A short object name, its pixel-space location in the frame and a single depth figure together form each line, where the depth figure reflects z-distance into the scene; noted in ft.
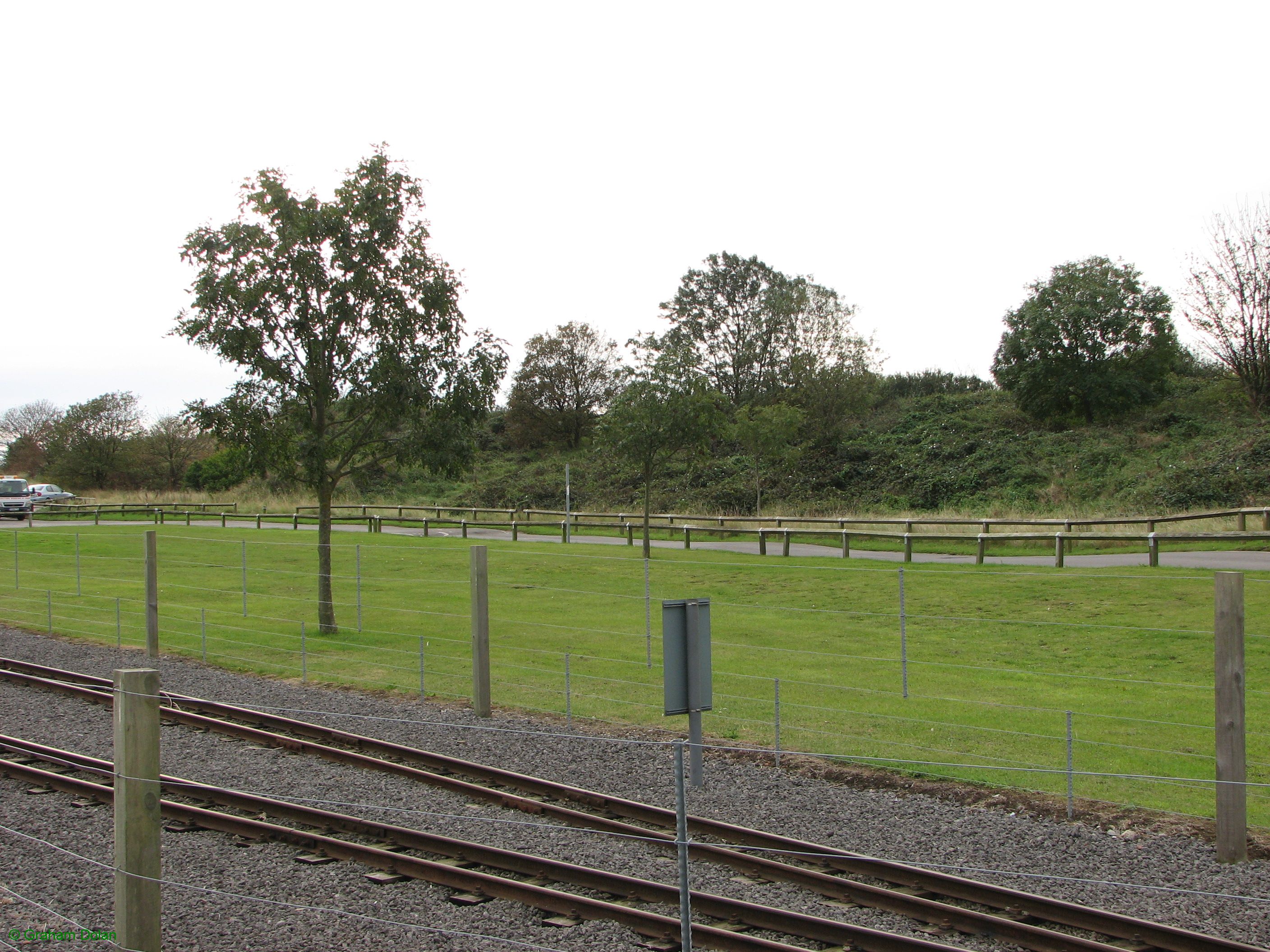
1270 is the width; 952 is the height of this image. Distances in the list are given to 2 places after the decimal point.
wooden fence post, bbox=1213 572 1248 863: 22.36
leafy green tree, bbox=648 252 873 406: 166.40
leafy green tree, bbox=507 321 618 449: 211.20
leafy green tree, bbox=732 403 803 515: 115.75
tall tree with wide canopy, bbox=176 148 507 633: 51.01
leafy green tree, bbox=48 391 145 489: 198.18
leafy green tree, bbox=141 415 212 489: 199.72
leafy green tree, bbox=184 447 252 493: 183.93
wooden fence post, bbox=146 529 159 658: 49.88
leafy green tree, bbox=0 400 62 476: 221.66
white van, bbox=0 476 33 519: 144.77
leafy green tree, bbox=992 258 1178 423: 135.64
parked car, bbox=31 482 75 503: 168.55
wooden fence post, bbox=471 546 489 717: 36.73
